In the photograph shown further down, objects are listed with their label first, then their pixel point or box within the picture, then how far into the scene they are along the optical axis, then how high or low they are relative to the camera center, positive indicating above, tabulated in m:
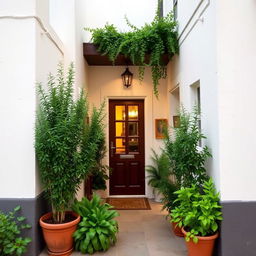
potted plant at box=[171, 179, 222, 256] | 2.09 -0.84
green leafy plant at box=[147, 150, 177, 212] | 2.89 -0.75
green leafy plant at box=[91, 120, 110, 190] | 4.22 -0.78
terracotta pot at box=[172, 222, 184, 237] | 2.83 -1.30
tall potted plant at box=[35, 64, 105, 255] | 2.24 -0.22
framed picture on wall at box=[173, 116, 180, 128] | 3.95 +0.21
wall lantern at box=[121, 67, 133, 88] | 4.45 +1.11
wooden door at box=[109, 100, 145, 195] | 4.66 -0.39
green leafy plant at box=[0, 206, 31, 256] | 2.08 -0.99
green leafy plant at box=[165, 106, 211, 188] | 2.40 -0.26
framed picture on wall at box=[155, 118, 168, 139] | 4.58 +0.09
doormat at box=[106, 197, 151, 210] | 4.02 -1.38
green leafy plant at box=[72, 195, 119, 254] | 2.37 -1.07
